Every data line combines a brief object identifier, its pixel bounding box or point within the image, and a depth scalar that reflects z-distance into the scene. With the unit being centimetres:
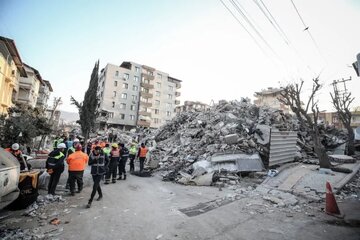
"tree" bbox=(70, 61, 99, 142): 2411
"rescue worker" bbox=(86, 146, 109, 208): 597
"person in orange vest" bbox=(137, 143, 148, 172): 1164
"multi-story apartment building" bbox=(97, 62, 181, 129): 4581
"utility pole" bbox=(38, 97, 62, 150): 3178
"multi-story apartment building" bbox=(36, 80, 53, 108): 4206
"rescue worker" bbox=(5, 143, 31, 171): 652
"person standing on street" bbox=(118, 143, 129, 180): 962
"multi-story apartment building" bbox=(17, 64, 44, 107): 3008
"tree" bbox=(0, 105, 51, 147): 1260
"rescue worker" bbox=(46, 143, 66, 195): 646
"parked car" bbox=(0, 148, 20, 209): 384
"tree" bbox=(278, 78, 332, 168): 1123
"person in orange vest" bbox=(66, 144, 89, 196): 665
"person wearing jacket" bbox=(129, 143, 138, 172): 1169
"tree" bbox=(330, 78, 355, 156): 1850
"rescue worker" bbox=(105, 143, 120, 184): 886
